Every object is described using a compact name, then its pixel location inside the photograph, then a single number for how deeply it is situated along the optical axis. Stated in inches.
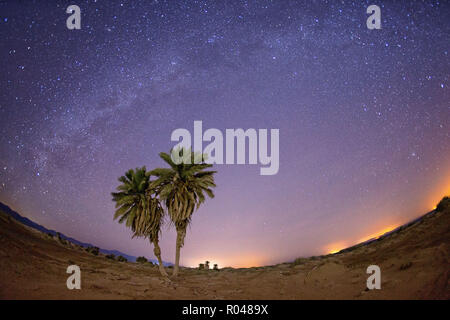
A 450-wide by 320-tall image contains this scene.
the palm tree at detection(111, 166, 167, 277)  673.6
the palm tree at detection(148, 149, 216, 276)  663.1
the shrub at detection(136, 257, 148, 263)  1422.6
